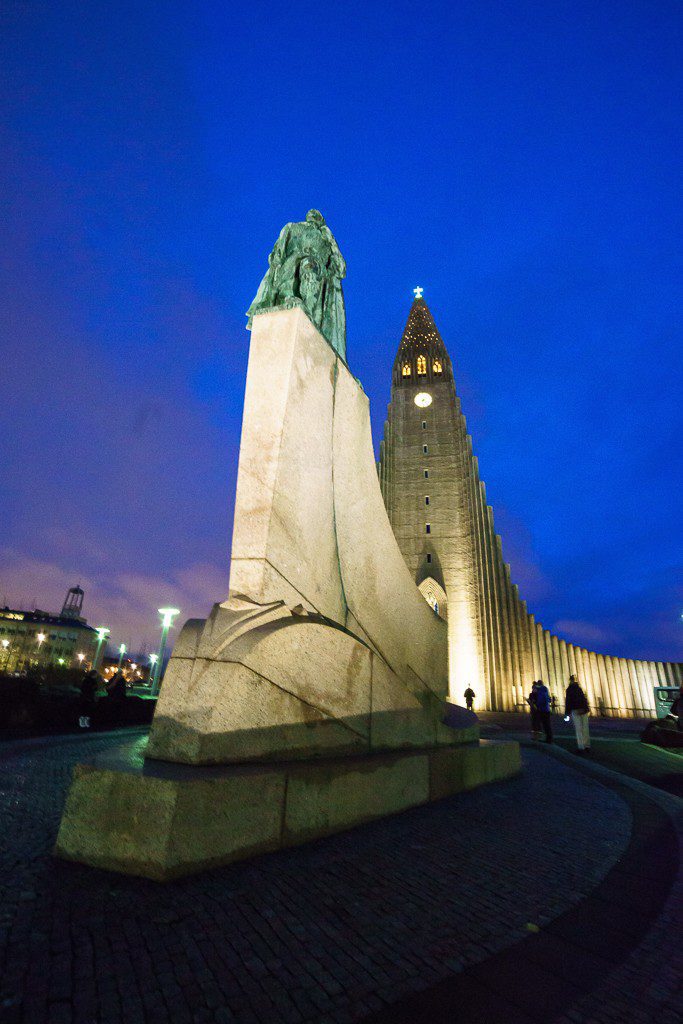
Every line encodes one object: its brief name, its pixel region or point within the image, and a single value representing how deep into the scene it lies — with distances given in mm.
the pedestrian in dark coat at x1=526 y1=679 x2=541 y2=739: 9569
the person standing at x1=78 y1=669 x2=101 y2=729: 7918
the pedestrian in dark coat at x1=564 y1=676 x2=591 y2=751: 7590
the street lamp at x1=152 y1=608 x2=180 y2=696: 17588
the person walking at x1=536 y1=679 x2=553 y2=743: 9477
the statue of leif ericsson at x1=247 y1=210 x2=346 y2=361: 4688
